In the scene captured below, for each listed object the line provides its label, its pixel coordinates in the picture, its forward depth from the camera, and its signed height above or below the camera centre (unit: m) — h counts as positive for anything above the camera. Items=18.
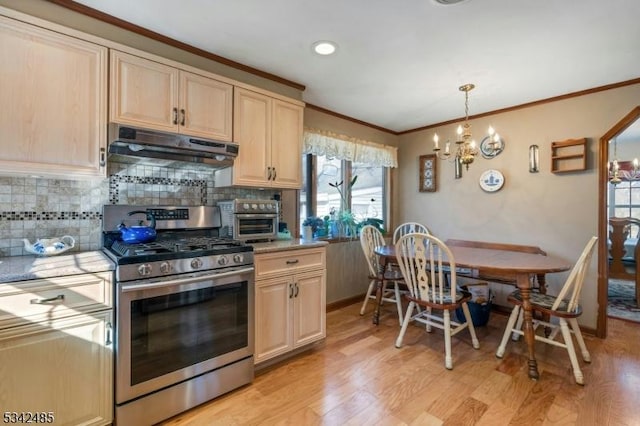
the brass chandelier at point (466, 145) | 2.34 +0.56
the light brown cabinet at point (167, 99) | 1.84 +0.74
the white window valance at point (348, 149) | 3.36 +0.79
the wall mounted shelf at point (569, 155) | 2.93 +0.58
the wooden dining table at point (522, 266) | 2.17 -0.38
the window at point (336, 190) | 3.50 +0.32
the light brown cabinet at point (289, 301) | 2.12 -0.65
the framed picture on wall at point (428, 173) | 4.07 +0.54
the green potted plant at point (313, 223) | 3.17 -0.11
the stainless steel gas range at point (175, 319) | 1.57 -0.61
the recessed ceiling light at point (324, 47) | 2.12 +1.17
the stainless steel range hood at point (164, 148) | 1.72 +0.39
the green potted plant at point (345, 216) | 3.69 -0.03
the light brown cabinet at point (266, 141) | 2.33 +0.58
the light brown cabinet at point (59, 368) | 1.33 -0.73
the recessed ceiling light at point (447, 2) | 1.66 +1.15
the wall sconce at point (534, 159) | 3.24 +0.59
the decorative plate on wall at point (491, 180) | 3.50 +0.39
